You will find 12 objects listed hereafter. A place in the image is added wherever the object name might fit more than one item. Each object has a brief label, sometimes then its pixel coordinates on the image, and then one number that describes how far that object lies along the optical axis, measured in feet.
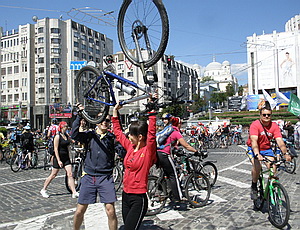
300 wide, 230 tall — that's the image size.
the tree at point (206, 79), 436.27
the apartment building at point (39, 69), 183.21
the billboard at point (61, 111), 176.14
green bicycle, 15.53
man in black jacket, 13.44
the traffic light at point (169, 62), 19.45
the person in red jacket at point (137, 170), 11.56
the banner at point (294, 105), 54.65
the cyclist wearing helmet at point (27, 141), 39.24
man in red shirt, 17.42
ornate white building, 479.86
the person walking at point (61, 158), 23.73
